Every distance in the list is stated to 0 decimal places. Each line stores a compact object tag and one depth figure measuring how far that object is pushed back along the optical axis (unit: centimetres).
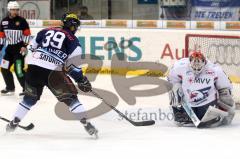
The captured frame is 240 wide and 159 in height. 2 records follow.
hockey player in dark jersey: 881
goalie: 979
